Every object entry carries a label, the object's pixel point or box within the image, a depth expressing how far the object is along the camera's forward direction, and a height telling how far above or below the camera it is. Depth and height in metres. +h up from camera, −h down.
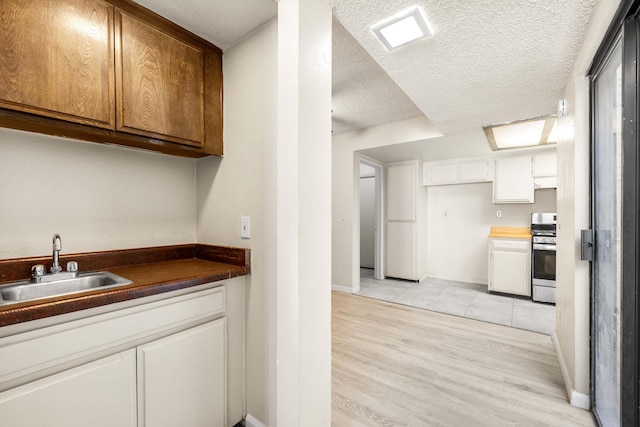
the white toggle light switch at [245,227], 1.50 -0.08
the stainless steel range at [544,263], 3.51 -0.72
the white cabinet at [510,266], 3.74 -0.81
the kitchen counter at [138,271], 0.89 -0.30
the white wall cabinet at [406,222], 4.67 -0.18
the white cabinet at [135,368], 0.88 -0.62
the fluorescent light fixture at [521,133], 2.93 +0.99
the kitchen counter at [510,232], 4.01 -0.33
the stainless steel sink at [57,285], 1.18 -0.34
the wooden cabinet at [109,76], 1.08 +0.68
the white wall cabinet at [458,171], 4.26 +0.70
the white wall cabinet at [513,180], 3.90 +0.47
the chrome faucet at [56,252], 1.29 -0.19
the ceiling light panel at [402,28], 1.43 +1.07
